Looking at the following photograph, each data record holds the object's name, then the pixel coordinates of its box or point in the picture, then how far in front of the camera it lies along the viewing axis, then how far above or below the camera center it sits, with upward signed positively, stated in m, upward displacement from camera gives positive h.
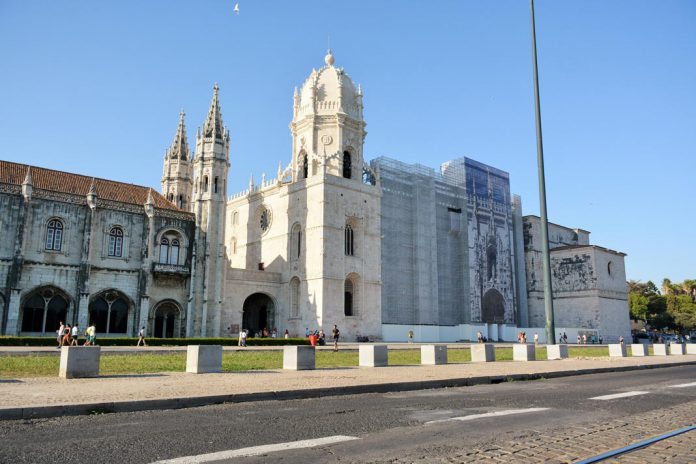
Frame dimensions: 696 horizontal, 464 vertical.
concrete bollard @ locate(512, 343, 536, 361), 23.62 -0.92
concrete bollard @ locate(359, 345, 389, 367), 19.09 -0.87
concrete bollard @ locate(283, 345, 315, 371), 17.16 -0.86
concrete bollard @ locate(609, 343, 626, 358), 28.23 -0.94
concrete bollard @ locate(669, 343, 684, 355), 31.89 -0.98
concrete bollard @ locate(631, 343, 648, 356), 29.06 -0.95
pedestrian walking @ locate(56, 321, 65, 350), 28.00 -0.41
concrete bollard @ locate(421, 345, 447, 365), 20.34 -0.85
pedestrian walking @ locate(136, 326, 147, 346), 30.87 -0.55
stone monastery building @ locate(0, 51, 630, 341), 37.97 +6.89
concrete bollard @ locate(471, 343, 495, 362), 22.38 -0.88
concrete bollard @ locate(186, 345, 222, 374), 15.56 -0.82
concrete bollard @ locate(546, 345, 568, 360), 24.67 -0.87
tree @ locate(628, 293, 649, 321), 92.06 +4.25
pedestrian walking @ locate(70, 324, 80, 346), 26.89 -0.43
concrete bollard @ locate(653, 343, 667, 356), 30.78 -0.96
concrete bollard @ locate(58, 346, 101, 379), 13.65 -0.80
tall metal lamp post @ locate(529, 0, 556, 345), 23.69 +5.18
